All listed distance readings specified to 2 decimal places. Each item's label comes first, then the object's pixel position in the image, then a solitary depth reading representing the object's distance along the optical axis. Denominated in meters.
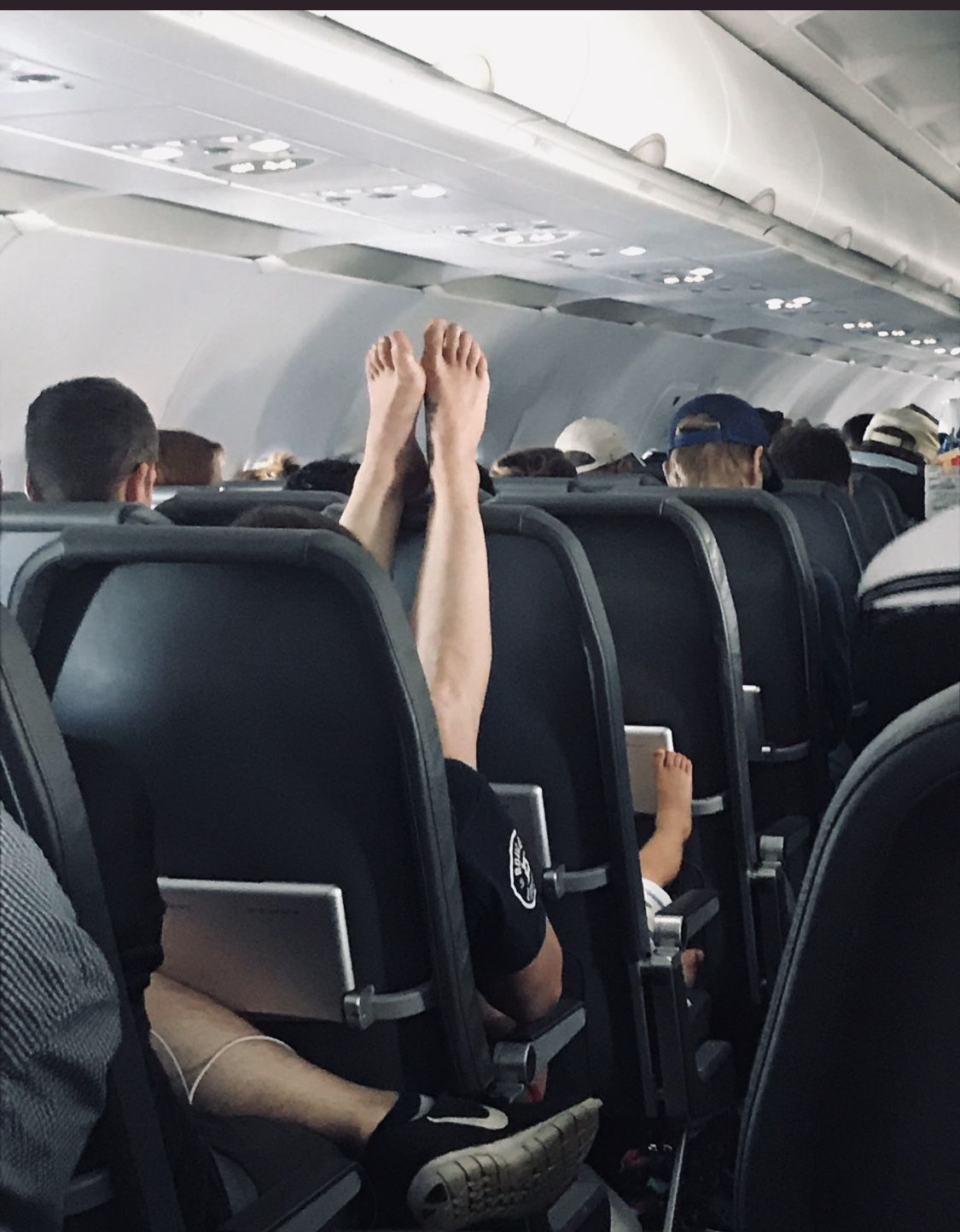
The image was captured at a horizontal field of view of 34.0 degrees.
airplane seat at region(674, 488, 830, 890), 3.49
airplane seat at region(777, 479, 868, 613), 4.56
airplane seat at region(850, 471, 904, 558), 6.05
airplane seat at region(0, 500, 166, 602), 2.10
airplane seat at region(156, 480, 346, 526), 2.66
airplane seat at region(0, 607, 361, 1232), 1.29
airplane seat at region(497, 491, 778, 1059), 3.02
